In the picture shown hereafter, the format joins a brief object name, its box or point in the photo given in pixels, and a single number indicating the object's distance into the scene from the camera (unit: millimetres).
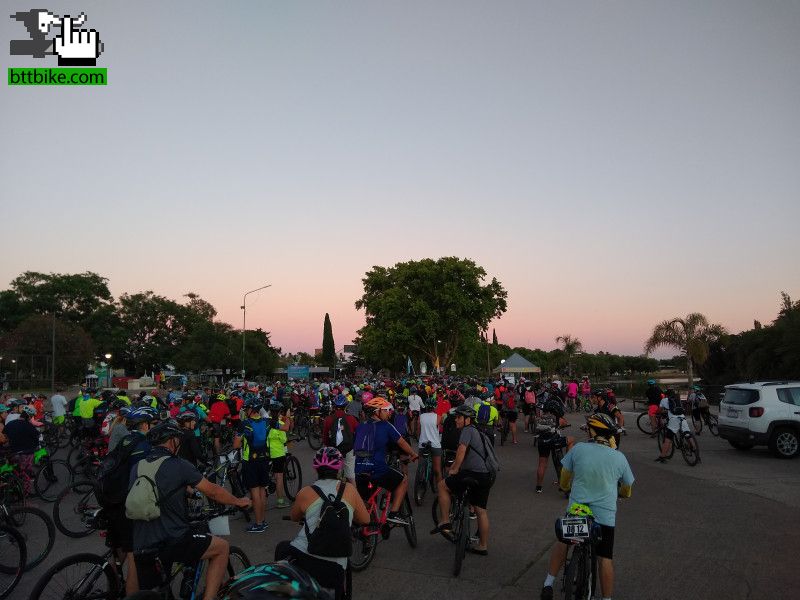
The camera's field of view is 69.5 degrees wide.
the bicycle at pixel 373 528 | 6555
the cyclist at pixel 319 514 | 3822
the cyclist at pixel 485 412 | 12289
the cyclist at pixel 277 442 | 9109
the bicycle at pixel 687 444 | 13477
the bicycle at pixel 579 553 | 4781
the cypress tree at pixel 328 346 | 119750
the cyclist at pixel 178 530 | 4191
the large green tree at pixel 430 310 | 51594
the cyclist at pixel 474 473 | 6719
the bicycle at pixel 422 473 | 10016
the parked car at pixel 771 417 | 13938
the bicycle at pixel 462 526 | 6348
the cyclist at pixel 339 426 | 10055
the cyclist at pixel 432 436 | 10031
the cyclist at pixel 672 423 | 13570
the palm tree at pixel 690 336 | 35688
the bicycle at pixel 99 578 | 4238
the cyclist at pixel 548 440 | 10655
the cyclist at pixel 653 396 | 17512
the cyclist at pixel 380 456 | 7160
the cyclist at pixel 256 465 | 8367
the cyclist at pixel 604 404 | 13499
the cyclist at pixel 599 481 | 5020
